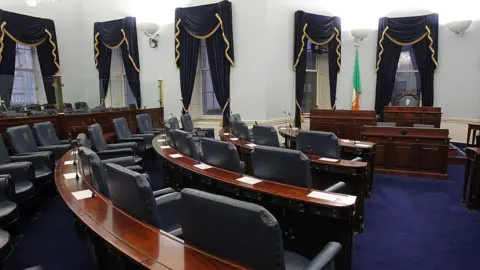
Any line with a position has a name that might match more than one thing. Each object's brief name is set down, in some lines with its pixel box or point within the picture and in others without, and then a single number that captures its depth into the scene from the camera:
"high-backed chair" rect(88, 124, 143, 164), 4.01
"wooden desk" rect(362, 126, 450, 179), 4.71
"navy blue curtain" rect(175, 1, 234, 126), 6.47
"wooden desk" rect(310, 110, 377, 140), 6.24
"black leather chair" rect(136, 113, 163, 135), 5.96
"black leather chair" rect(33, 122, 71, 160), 4.40
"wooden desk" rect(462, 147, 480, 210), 3.49
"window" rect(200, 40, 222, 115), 7.32
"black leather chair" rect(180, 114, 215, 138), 5.69
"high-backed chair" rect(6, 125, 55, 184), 3.74
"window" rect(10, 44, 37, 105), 6.36
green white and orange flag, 7.39
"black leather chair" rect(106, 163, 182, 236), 1.63
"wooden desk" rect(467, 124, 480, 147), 5.65
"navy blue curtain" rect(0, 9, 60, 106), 7.22
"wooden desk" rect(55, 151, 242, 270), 1.32
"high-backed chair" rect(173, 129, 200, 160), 3.27
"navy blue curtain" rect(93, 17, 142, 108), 7.69
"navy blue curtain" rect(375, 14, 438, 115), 7.06
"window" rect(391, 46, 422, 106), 7.49
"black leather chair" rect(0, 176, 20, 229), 2.51
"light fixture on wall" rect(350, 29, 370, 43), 7.07
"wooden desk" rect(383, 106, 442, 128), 6.53
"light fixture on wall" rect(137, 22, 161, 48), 7.05
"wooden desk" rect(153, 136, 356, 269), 1.93
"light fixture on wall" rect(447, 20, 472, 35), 6.59
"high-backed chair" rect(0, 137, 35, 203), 3.10
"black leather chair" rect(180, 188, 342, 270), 1.20
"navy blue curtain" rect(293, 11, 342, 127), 6.80
